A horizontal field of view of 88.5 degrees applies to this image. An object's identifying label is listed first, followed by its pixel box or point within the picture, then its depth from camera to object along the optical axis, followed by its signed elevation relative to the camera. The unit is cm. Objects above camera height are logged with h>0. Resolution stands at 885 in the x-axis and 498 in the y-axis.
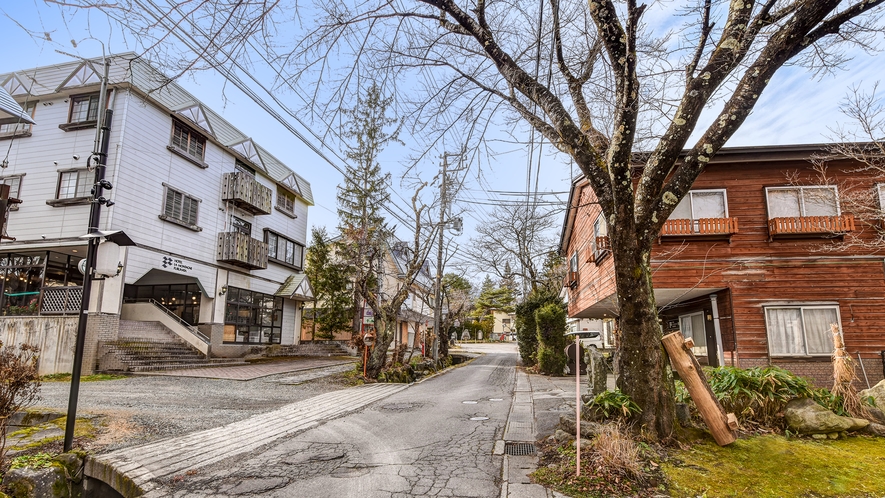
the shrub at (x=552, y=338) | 1733 -43
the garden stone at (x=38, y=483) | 429 -154
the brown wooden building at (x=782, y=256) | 1269 +205
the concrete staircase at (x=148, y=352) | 1423 -94
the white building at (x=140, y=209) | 1565 +441
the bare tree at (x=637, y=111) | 543 +264
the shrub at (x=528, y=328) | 2062 -7
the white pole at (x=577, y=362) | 459 -40
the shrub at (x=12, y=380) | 505 -64
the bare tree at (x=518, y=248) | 2386 +439
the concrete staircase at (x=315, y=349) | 2411 -137
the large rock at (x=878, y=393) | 705 -102
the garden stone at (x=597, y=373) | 777 -78
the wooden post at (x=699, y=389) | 545 -75
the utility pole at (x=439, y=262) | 1856 +267
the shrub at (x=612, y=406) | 566 -99
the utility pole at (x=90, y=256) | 526 +86
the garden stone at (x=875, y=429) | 636 -139
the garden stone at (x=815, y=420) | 618 -125
